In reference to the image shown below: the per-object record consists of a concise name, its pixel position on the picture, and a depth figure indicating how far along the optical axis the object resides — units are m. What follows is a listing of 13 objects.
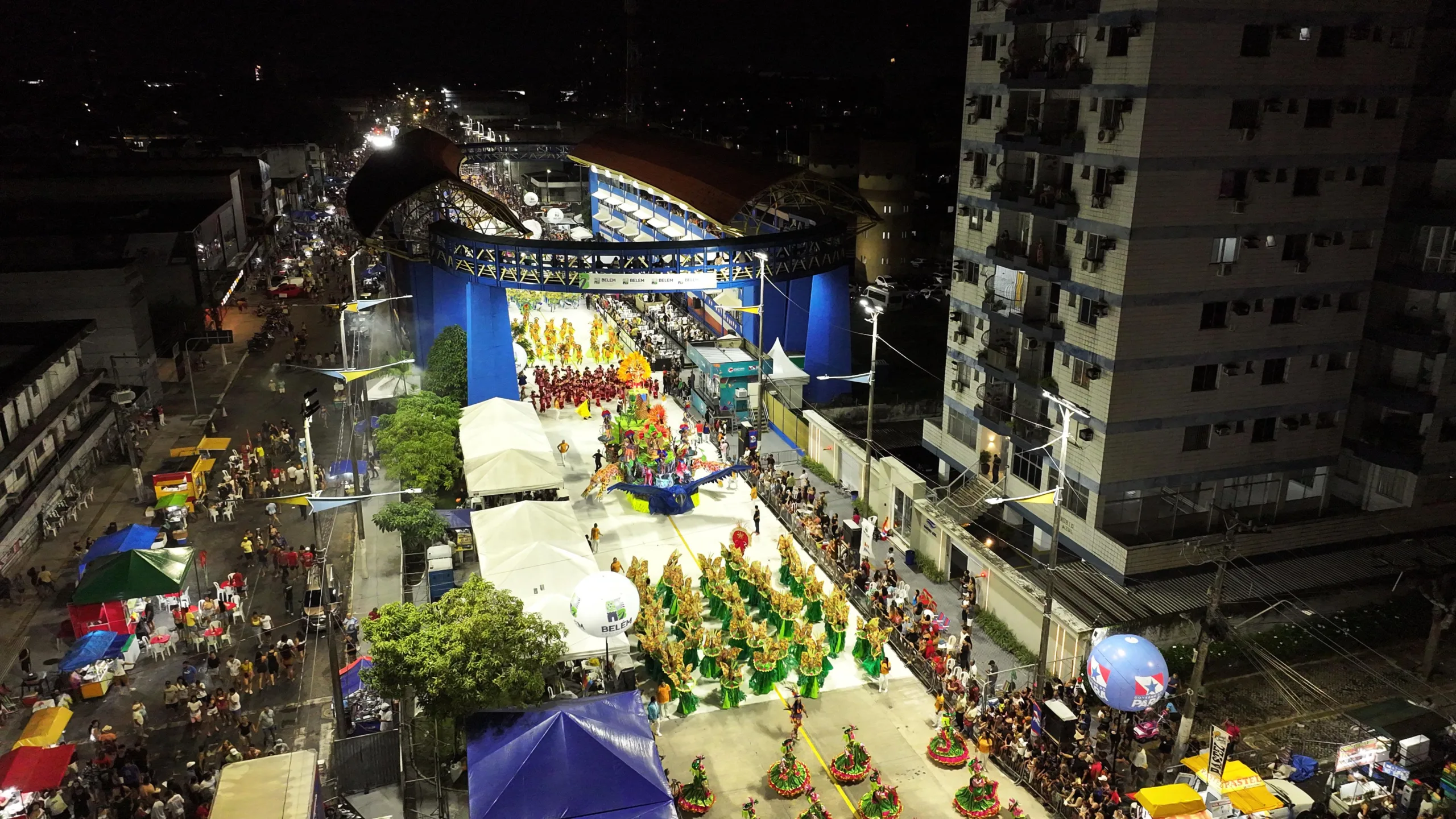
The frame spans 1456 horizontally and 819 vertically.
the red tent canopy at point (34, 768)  17.94
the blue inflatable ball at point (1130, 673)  18.55
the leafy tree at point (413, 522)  27.22
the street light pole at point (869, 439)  25.63
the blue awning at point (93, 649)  22.33
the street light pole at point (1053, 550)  18.83
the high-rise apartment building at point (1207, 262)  23.20
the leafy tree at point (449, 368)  39.25
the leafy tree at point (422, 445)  30.58
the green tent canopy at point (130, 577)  23.22
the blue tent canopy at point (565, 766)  16.33
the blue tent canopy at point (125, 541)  25.50
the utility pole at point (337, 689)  18.53
